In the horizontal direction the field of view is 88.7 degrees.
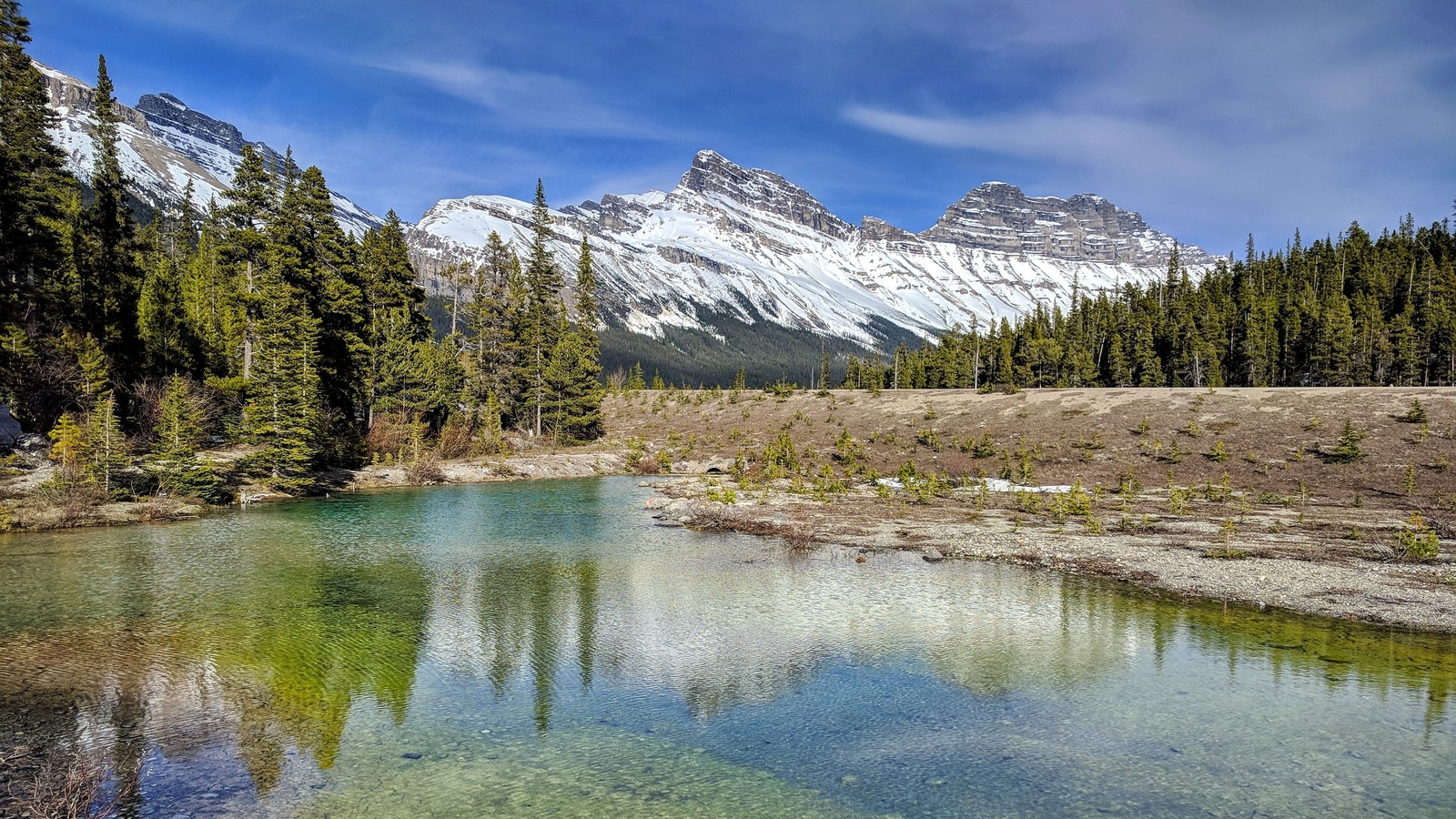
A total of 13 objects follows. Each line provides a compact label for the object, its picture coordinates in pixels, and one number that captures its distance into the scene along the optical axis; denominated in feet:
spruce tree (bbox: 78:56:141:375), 171.63
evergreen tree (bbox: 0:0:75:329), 147.95
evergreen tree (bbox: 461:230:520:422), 261.44
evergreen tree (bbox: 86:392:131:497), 123.65
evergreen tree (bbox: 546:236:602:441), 268.21
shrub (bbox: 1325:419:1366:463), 164.14
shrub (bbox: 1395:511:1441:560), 89.76
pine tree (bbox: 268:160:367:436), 186.85
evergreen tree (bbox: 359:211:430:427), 211.41
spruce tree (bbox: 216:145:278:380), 180.75
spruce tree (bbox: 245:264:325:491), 157.99
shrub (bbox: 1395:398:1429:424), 172.76
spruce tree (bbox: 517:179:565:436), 267.59
